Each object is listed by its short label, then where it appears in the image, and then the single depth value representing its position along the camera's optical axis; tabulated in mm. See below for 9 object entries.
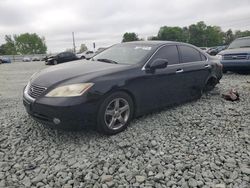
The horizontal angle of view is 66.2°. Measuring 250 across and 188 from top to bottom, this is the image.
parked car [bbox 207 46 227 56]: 24810
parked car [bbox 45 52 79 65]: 19687
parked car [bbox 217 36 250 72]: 6865
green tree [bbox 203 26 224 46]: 66233
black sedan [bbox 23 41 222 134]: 2604
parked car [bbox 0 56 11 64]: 30240
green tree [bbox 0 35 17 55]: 63191
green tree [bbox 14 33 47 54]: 69939
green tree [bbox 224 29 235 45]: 73723
